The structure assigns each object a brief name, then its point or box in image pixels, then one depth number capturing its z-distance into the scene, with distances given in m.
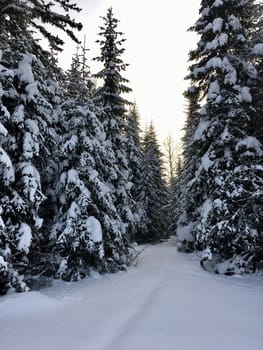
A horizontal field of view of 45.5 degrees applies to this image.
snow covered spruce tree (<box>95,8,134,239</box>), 15.83
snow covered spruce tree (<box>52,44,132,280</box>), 10.56
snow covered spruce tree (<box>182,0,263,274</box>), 10.56
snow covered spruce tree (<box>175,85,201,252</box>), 14.23
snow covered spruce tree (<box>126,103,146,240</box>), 20.78
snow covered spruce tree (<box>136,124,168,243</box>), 28.37
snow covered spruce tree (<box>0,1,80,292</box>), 7.64
